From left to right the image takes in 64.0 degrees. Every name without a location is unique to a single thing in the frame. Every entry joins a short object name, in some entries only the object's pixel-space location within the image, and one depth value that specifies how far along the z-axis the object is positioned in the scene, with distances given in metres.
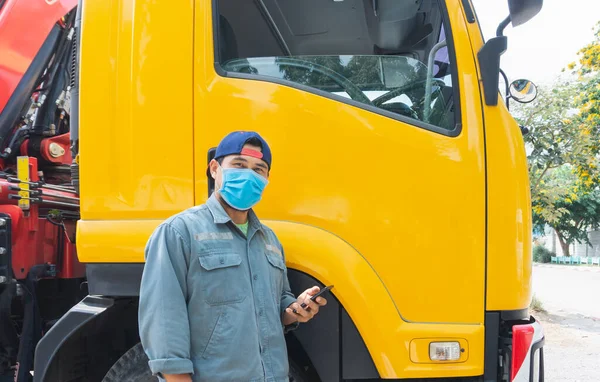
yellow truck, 1.89
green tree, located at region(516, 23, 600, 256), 7.43
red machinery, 2.38
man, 1.46
